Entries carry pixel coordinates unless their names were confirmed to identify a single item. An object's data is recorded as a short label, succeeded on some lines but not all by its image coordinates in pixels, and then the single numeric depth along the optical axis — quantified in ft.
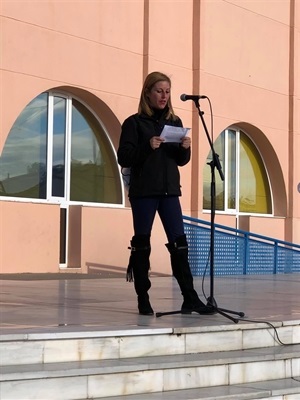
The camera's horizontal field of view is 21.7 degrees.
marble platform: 15.98
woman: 20.86
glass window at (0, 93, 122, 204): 42.32
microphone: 21.18
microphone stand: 21.43
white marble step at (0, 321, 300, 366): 16.39
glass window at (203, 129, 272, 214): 57.21
